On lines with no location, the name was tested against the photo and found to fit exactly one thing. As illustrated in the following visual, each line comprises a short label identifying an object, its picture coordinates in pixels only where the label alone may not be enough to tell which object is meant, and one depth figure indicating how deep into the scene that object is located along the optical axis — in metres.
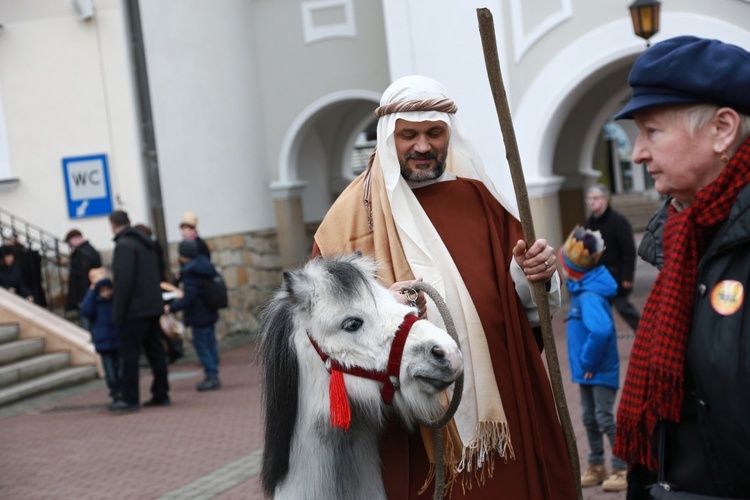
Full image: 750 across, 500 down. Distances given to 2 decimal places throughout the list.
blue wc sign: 14.13
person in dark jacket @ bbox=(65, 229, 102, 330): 12.60
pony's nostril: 2.57
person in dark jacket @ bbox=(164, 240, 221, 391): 10.90
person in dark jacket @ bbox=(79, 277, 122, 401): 10.42
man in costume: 3.03
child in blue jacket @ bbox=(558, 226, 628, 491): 6.00
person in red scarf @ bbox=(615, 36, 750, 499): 2.01
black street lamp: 12.50
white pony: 2.67
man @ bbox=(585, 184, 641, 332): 9.66
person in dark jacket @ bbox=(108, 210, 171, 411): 10.00
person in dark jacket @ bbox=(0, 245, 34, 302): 13.53
